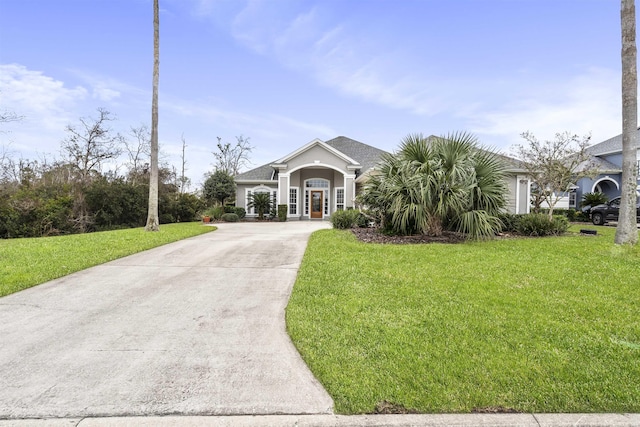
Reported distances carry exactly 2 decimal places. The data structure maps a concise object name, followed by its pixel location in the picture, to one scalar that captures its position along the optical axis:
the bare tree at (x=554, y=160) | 14.38
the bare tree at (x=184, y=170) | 34.38
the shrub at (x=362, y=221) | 13.51
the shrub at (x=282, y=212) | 21.30
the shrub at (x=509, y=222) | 12.12
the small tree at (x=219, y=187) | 23.11
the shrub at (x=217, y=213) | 21.55
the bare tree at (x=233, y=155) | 37.06
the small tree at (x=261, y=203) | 22.17
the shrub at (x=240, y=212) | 21.97
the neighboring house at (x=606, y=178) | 25.59
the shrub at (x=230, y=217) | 20.83
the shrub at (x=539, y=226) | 11.55
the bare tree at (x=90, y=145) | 23.05
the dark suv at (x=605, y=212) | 17.61
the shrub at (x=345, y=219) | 13.60
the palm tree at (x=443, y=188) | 9.45
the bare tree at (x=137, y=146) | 28.12
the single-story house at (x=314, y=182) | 21.22
